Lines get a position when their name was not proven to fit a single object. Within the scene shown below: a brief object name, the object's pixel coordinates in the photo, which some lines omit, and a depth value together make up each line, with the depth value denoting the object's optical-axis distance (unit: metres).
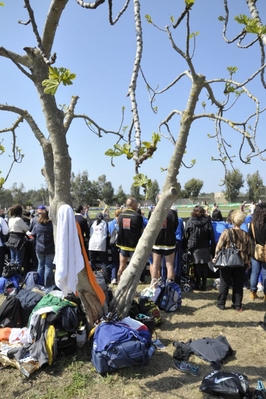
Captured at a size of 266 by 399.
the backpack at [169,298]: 5.18
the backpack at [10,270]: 6.05
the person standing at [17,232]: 6.79
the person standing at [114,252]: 6.99
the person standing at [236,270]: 5.17
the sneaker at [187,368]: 3.41
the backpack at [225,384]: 2.87
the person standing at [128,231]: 6.01
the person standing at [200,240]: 6.19
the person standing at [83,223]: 6.72
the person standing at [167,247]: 5.74
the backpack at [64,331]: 3.62
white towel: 3.50
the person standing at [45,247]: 6.03
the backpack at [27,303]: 4.34
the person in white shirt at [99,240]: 7.00
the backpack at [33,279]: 5.81
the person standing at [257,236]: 5.34
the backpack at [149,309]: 4.50
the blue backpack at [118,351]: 3.28
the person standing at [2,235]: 6.99
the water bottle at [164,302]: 5.20
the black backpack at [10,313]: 4.20
